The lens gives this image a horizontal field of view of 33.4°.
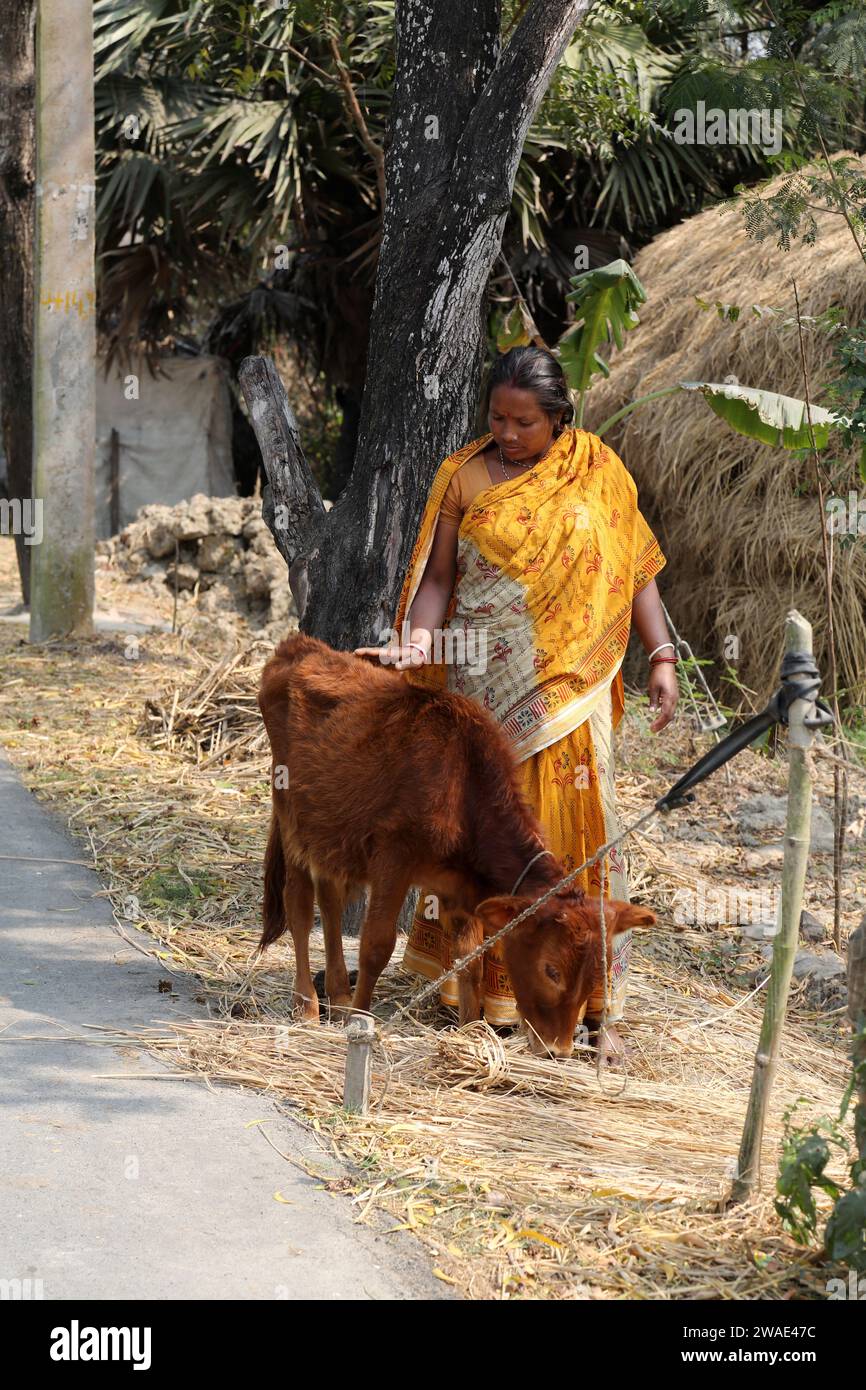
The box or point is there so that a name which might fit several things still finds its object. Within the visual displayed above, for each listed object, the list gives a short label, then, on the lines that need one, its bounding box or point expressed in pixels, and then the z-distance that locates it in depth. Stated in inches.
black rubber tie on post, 127.5
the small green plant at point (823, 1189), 113.7
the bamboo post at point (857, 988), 124.5
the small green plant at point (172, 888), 233.5
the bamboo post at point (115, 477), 695.7
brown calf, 165.3
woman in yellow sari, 181.5
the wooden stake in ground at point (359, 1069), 154.6
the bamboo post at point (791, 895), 127.8
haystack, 385.1
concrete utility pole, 407.5
